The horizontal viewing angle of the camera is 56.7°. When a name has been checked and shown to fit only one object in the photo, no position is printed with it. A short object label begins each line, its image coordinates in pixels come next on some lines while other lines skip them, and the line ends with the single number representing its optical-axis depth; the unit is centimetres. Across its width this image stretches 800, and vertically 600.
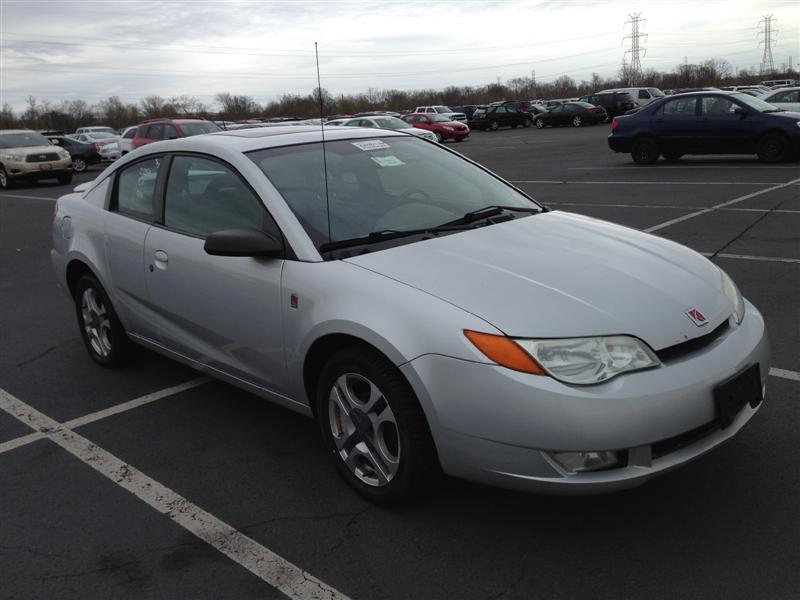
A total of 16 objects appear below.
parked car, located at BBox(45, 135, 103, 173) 2803
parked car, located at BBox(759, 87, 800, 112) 2128
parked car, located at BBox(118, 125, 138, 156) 2242
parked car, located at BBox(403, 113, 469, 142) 3584
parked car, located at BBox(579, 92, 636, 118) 4112
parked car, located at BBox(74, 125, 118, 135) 4121
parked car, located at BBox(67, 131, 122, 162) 2920
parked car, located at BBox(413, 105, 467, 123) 4399
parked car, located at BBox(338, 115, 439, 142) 2455
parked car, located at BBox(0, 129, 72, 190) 2183
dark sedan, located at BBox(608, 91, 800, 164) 1527
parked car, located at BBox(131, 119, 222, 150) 1902
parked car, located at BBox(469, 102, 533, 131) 4666
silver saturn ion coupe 263
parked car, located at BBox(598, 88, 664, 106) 4122
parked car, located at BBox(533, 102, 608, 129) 4091
